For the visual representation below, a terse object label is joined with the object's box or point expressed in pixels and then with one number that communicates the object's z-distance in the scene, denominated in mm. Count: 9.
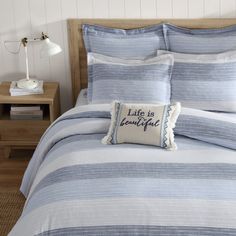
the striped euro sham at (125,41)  3537
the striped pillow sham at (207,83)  3273
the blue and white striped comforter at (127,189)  2182
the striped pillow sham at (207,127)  2826
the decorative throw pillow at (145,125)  2805
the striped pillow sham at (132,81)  3293
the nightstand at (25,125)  3572
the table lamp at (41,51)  3520
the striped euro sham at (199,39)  3475
